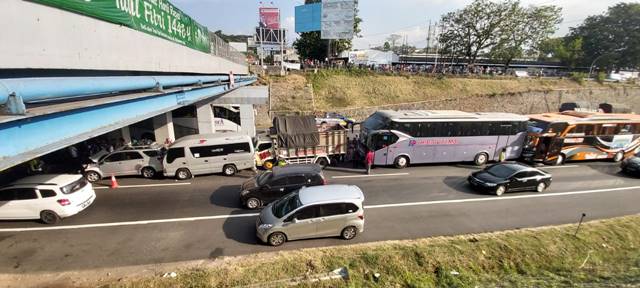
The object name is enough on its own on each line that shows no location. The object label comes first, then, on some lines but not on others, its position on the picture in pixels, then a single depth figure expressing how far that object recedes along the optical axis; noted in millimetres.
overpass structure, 4309
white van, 14195
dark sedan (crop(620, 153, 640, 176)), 15902
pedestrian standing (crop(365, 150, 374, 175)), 15374
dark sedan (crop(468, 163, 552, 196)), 13125
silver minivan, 8891
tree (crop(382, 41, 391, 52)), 117650
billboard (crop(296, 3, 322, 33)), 37844
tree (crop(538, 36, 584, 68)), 65125
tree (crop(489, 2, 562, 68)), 47688
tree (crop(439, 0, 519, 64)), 47719
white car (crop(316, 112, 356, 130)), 25583
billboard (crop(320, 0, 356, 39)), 35875
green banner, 6366
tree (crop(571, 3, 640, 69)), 61281
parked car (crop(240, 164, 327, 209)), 11227
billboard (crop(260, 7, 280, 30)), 47594
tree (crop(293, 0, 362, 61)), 51844
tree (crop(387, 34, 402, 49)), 121438
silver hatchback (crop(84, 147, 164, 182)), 14125
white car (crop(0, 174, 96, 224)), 9797
